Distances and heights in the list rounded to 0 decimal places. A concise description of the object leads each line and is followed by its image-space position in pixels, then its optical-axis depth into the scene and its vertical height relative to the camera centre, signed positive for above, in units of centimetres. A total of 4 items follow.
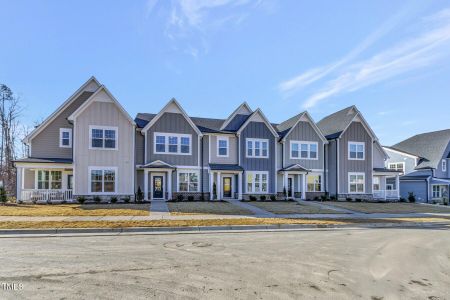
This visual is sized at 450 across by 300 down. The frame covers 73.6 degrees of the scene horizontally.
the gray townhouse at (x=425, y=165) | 3491 -1
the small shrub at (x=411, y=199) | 3166 -358
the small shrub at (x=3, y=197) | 2100 -226
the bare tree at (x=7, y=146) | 3409 +231
